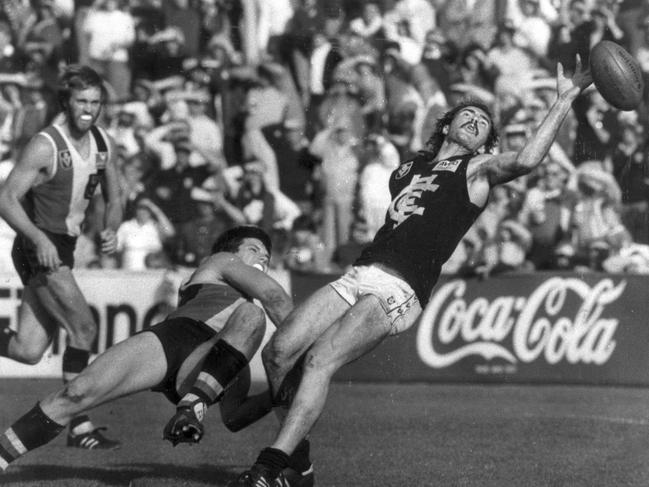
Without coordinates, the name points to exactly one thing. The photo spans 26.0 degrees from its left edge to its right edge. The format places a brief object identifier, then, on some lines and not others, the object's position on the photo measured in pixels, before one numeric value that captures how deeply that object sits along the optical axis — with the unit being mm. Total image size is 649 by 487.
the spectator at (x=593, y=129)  14469
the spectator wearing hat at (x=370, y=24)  15438
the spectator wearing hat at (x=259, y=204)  14172
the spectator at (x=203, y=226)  13961
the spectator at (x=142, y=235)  14078
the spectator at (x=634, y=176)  14016
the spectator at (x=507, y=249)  13680
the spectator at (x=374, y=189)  14016
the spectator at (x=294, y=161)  14617
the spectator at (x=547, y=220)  13969
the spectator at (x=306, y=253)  13945
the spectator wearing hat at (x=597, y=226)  13867
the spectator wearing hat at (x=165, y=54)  15742
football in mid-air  7320
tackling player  6871
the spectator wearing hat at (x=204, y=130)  14680
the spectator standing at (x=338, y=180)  14156
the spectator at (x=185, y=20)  15945
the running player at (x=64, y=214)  8719
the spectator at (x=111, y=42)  15883
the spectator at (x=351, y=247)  13945
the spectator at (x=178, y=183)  14273
